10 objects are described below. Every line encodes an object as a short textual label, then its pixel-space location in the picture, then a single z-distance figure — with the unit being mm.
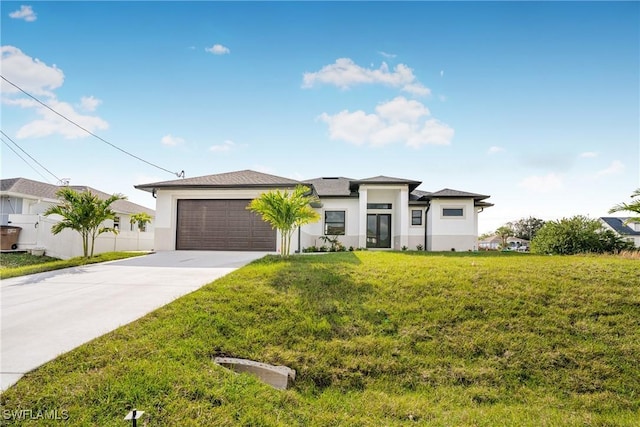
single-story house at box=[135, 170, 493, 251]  15000
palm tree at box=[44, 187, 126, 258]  11758
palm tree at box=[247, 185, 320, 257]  10062
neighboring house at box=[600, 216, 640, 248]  35906
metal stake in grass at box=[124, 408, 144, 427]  2674
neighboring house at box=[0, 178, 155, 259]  14486
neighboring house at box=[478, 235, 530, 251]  55969
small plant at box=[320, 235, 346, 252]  18094
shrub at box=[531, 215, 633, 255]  13227
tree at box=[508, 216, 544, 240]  55750
